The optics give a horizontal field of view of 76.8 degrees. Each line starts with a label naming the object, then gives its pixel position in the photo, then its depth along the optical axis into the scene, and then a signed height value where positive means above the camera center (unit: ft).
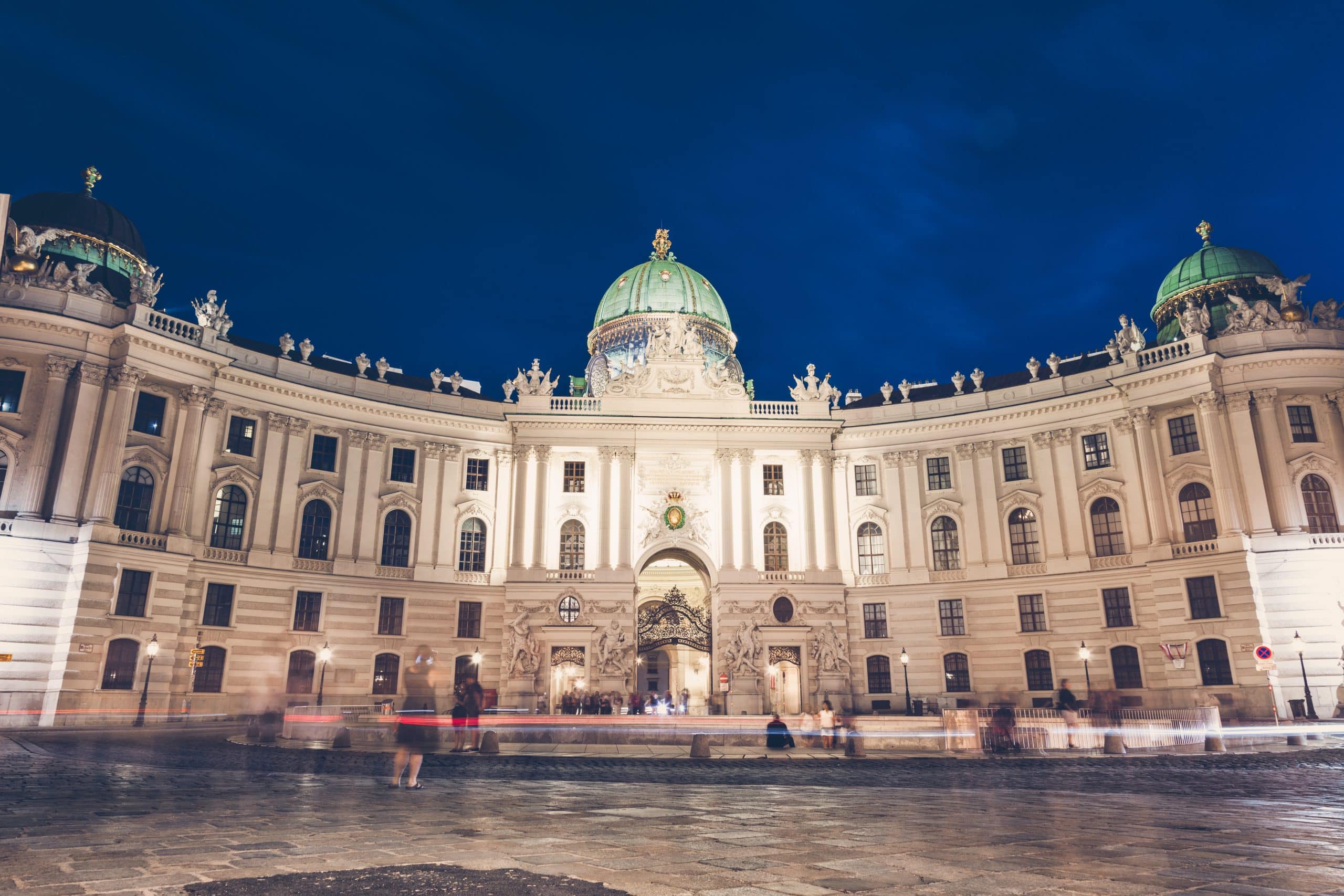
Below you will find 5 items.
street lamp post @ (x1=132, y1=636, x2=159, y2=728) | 116.57 +0.78
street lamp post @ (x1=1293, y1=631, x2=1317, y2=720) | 117.39 +3.92
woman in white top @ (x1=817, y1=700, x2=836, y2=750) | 92.12 -3.20
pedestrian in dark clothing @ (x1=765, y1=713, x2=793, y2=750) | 85.81 -4.14
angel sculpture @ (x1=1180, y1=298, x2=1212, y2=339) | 144.36 +61.30
